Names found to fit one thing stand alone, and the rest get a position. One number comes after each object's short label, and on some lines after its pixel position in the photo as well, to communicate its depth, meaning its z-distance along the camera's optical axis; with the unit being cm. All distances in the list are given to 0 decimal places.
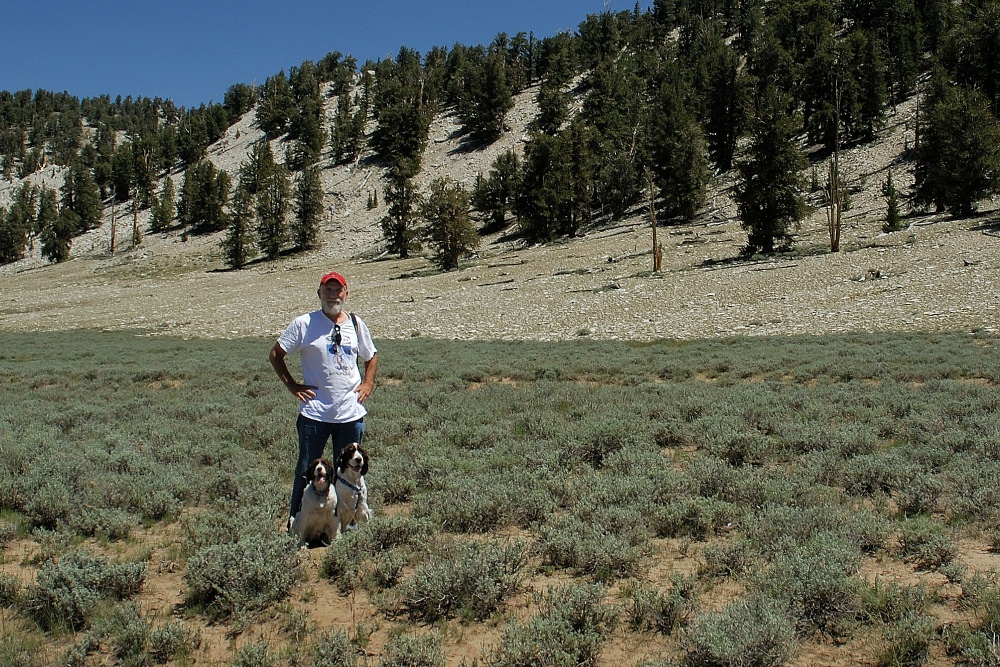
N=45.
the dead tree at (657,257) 3731
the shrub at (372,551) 498
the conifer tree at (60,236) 9138
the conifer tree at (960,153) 3884
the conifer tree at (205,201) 9244
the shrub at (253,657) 384
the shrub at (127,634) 397
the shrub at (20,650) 384
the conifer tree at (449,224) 5123
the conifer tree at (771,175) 3662
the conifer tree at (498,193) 7162
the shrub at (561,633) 382
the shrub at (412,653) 381
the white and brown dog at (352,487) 554
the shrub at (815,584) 418
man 560
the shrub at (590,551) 505
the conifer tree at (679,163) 5509
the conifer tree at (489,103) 9844
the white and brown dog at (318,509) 544
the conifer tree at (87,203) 10950
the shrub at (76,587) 441
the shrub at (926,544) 492
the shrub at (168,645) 404
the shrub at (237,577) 461
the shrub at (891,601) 412
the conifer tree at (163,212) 9627
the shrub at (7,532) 591
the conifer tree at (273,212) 7088
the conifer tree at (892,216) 3791
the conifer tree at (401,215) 5956
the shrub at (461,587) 450
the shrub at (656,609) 423
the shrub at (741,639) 366
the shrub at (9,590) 468
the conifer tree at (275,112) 12531
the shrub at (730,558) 492
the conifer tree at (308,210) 7438
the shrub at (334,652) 382
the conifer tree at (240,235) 6894
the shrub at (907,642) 371
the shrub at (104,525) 610
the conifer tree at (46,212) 10712
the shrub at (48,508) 630
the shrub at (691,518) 575
